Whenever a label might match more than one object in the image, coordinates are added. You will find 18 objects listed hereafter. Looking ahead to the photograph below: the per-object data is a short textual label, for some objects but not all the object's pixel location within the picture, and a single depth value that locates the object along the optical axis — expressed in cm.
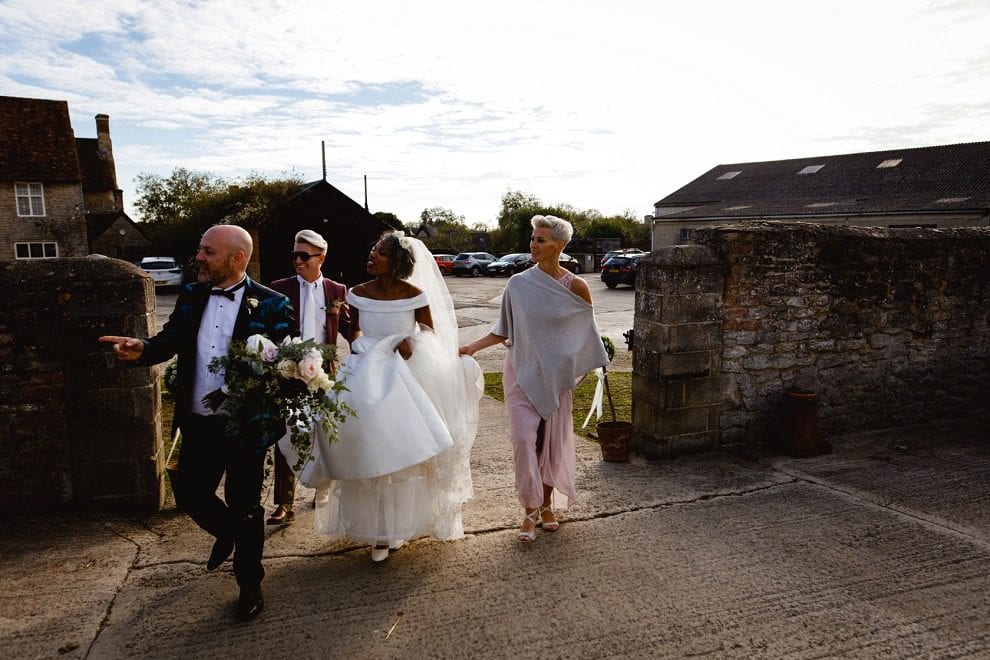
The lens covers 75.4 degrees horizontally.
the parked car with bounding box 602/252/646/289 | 2825
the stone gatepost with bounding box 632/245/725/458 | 558
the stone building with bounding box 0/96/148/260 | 3111
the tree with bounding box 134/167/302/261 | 2944
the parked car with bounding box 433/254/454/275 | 4078
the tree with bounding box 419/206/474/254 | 5841
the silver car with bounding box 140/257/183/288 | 2797
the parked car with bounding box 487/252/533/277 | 3869
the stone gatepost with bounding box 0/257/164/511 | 416
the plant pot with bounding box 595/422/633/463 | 565
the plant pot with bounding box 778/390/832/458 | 586
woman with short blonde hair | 425
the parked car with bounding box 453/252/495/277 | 3994
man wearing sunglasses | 449
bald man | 329
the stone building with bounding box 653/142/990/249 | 3259
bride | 361
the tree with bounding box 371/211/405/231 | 4535
